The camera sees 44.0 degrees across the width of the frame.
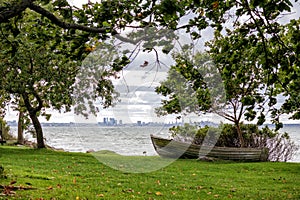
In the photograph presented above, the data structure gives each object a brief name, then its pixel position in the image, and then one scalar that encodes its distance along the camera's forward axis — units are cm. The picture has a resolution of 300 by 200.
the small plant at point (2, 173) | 863
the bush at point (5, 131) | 2602
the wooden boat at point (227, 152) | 1772
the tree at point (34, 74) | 1597
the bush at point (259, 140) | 1881
